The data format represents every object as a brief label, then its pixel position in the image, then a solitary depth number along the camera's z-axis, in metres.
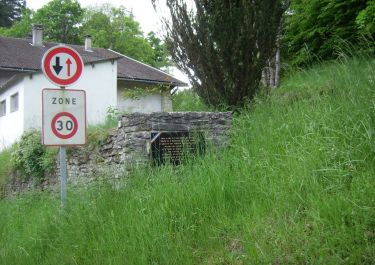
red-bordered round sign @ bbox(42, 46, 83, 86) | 6.09
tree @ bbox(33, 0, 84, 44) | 45.44
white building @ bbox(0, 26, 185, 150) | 19.45
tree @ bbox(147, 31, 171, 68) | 52.54
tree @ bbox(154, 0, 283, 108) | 8.10
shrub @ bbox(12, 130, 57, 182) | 10.45
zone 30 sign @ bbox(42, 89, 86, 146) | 6.05
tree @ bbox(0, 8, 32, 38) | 43.72
